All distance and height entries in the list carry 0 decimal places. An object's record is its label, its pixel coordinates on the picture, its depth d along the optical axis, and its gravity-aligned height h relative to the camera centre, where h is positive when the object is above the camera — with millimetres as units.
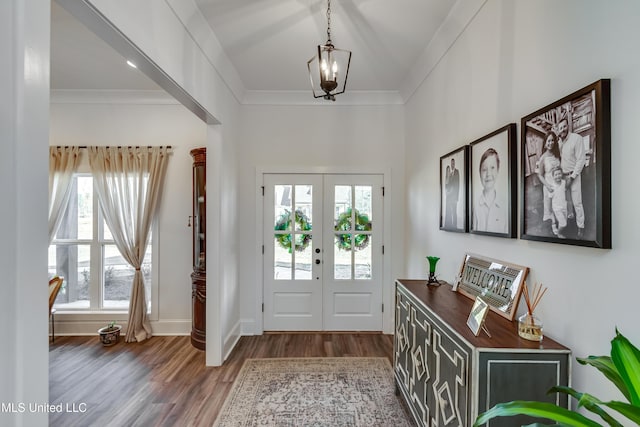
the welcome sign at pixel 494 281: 1623 -400
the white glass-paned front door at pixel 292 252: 3912 -474
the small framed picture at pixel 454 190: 2246 +212
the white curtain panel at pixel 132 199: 3695 +188
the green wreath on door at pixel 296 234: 3918 -239
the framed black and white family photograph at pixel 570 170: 1119 +201
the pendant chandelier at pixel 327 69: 1795 +886
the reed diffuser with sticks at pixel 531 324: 1355 -485
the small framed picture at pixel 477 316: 1413 -486
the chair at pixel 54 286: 3005 -734
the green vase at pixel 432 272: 2470 -455
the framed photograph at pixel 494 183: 1696 +210
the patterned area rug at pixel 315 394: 2252 -1511
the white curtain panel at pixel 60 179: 3689 +425
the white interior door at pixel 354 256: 3922 -527
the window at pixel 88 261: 3838 -598
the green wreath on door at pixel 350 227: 3922 -145
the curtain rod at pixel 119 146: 3783 +856
